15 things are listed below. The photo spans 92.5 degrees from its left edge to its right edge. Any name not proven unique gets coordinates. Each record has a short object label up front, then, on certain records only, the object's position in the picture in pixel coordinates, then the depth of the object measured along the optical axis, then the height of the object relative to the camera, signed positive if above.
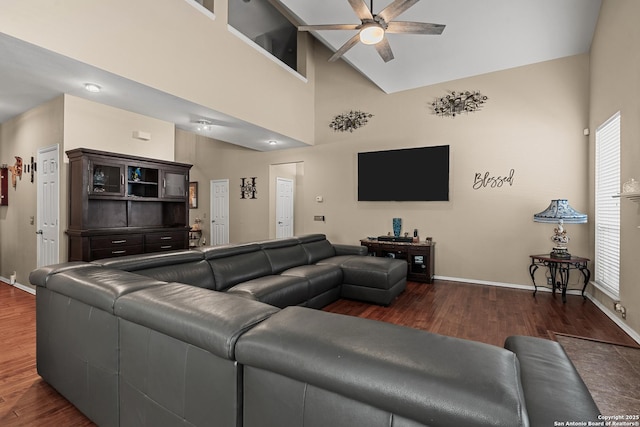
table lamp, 3.89 -0.09
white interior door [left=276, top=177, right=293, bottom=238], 7.16 +0.04
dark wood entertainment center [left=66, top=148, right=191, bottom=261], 3.76 +0.04
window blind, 3.31 +0.06
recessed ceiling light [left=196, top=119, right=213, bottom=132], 4.73 +1.34
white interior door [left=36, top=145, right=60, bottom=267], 3.97 +0.02
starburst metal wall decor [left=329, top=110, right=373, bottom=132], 6.00 +1.77
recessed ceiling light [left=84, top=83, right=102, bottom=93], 3.44 +1.37
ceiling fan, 2.85 +1.86
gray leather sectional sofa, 0.82 -0.53
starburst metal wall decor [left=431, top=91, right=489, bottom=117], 4.95 +1.77
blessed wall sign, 4.72 +0.48
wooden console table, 4.96 -0.76
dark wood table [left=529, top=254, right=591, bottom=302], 3.94 -0.79
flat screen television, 5.21 +0.63
